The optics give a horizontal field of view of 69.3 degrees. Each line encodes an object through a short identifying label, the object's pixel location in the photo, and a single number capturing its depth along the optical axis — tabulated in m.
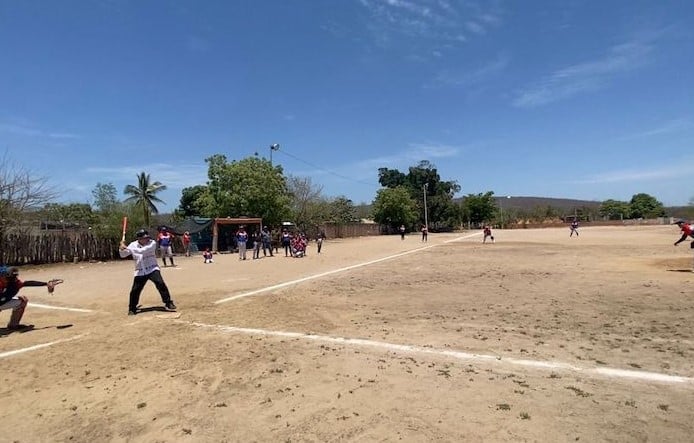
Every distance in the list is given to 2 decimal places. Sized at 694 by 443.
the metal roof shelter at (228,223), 32.28
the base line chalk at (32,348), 6.93
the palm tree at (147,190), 60.41
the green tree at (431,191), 88.00
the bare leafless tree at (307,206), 54.91
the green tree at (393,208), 76.94
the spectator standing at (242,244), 25.19
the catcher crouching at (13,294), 8.27
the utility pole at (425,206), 82.12
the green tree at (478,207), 100.56
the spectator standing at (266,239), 29.09
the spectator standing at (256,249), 26.79
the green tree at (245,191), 38.66
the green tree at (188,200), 69.11
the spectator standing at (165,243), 21.78
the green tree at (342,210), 69.01
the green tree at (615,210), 120.38
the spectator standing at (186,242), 29.67
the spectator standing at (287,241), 28.66
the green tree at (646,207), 117.75
